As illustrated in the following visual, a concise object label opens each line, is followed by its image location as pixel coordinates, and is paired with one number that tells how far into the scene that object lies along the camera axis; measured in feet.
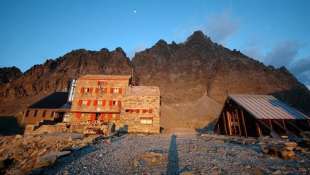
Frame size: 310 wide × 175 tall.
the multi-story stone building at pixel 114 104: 95.71
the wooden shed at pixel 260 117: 51.01
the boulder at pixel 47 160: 25.37
